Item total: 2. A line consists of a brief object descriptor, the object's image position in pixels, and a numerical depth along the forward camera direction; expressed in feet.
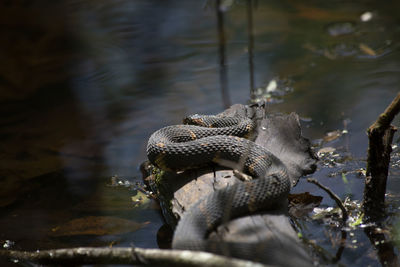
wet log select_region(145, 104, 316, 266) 21.33
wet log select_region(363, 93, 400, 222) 25.20
